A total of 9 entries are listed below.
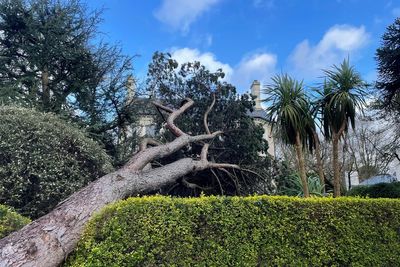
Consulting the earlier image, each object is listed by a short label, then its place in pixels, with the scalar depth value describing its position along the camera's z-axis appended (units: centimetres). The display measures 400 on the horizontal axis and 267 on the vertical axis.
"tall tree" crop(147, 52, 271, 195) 1005
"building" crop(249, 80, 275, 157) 2194
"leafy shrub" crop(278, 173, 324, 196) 1108
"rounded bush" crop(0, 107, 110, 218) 657
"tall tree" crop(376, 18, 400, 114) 985
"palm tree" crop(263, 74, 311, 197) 923
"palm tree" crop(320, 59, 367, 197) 917
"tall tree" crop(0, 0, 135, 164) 1066
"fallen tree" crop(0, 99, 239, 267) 399
